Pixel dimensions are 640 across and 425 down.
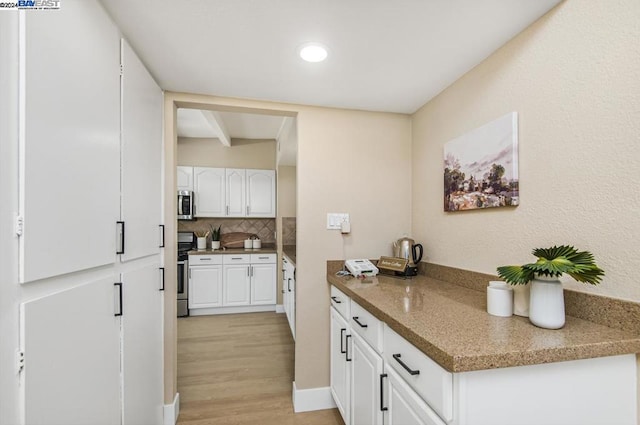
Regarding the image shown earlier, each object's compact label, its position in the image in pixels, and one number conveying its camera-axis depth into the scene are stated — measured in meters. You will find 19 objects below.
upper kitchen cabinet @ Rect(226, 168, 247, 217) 4.39
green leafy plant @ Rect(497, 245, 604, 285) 0.95
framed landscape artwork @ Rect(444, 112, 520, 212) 1.39
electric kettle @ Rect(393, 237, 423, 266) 2.09
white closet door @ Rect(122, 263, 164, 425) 1.35
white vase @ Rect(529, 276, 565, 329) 1.00
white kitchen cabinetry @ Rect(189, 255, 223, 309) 3.95
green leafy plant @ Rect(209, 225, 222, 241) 4.41
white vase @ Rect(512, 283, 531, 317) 1.15
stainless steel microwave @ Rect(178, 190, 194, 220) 4.04
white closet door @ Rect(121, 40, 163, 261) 1.36
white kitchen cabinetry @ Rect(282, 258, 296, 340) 3.05
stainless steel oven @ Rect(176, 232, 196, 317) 3.87
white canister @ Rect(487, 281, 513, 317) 1.17
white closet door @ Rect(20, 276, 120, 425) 0.79
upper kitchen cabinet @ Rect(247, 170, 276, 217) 4.45
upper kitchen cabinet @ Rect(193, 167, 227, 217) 4.29
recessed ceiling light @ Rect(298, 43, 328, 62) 1.45
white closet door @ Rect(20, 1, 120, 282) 0.78
